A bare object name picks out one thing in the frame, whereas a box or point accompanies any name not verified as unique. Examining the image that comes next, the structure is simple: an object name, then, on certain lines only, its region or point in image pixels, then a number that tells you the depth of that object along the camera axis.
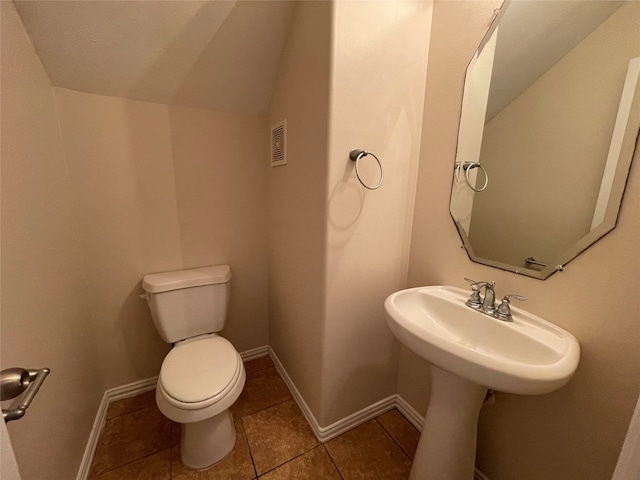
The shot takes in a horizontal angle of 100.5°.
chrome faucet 0.94
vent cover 1.37
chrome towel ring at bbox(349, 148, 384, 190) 1.05
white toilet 1.09
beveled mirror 0.75
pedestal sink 0.67
